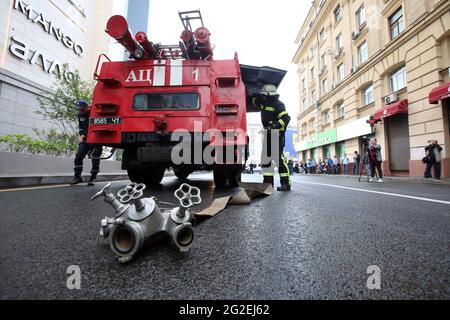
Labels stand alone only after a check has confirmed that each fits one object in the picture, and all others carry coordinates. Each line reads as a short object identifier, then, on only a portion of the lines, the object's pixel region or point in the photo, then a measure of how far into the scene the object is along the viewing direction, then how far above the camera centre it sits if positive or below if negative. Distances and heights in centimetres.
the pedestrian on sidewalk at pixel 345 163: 1662 +48
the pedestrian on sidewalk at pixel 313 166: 2202 +34
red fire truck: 345 +92
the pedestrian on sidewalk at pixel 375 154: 870 +58
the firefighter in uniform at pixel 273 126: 416 +73
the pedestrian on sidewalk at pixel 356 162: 1515 +51
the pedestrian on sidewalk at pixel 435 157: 908 +52
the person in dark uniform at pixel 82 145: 488 +43
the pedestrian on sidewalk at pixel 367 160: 925 +39
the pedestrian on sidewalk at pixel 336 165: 1816 +37
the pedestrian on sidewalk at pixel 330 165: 1859 +37
